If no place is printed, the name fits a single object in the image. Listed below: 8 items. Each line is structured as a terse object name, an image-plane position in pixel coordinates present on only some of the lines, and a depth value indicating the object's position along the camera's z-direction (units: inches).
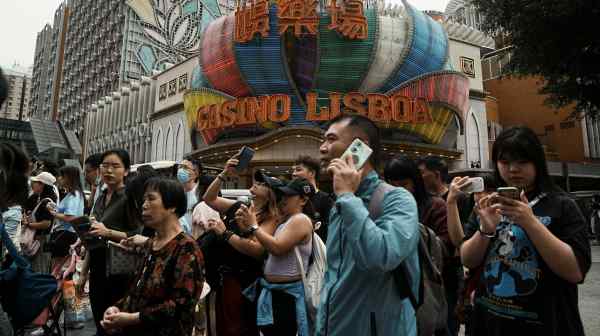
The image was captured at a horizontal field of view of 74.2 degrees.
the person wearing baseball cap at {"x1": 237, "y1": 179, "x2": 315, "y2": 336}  126.7
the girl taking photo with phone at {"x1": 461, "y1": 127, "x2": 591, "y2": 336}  73.8
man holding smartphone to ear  68.2
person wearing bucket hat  197.0
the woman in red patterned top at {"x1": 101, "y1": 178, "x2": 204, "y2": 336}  91.4
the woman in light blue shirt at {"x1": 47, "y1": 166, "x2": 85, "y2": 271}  190.1
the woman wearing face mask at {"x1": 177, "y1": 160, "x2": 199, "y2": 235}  199.6
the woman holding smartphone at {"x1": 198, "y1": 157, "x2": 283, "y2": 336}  139.1
